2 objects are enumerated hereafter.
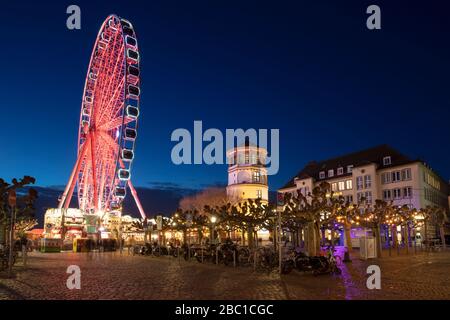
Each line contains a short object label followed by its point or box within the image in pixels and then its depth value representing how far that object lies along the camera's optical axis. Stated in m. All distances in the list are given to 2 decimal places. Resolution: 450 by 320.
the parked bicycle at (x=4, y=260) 23.86
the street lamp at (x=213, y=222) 42.61
